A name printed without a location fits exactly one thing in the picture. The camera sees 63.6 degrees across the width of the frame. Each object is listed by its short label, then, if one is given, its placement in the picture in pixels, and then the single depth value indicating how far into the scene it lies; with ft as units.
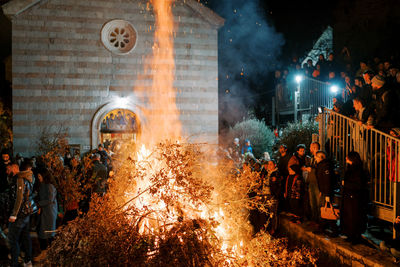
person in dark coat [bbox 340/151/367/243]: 18.48
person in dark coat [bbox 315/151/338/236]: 20.36
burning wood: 12.43
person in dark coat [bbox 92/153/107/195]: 26.32
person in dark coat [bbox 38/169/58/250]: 21.81
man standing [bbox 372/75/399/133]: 20.90
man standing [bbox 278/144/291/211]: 24.59
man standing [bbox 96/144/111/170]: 36.56
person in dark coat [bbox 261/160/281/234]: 23.46
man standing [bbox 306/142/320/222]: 22.68
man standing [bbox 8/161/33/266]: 19.65
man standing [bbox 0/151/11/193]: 32.65
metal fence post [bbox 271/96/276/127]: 61.70
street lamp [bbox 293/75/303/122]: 48.52
